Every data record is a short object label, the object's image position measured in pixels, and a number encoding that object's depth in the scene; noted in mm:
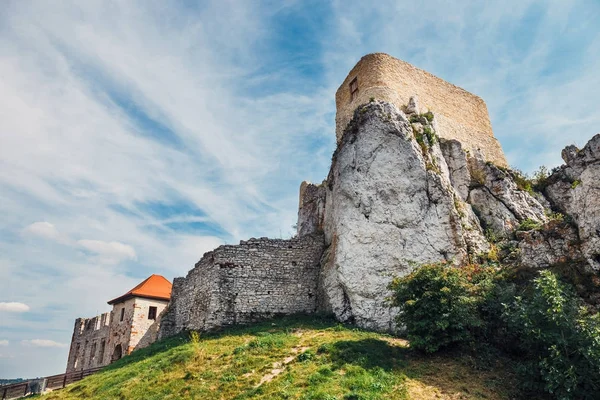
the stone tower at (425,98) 22344
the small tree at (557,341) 9383
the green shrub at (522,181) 21483
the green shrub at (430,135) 20172
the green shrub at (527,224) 18469
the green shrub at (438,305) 11945
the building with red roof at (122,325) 28906
